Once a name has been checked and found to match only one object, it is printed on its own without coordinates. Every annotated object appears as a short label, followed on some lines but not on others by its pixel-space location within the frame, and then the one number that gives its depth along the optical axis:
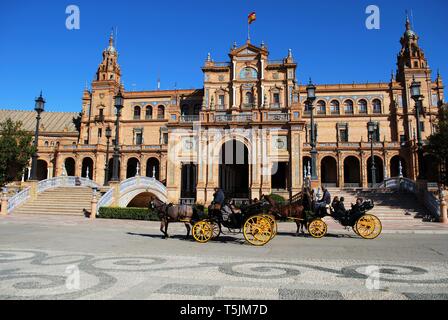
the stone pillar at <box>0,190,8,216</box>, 21.44
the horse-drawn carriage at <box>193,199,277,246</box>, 10.42
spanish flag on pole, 46.75
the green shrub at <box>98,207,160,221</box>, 19.89
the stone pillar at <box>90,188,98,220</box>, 20.90
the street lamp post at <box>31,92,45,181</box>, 22.80
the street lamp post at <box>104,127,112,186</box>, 33.39
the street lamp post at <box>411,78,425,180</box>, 17.53
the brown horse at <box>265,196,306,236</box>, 12.27
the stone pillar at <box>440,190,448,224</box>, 18.22
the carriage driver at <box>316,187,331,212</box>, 12.47
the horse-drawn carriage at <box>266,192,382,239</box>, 12.18
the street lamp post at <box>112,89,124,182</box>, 22.03
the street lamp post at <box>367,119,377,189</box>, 30.38
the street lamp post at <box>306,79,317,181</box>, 20.08
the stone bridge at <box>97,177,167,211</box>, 23.81
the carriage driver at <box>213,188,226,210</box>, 11.08
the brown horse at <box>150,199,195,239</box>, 11.80
